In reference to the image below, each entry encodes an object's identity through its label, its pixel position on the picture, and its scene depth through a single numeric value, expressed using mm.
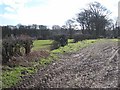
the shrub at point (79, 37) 21867
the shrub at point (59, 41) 14217
